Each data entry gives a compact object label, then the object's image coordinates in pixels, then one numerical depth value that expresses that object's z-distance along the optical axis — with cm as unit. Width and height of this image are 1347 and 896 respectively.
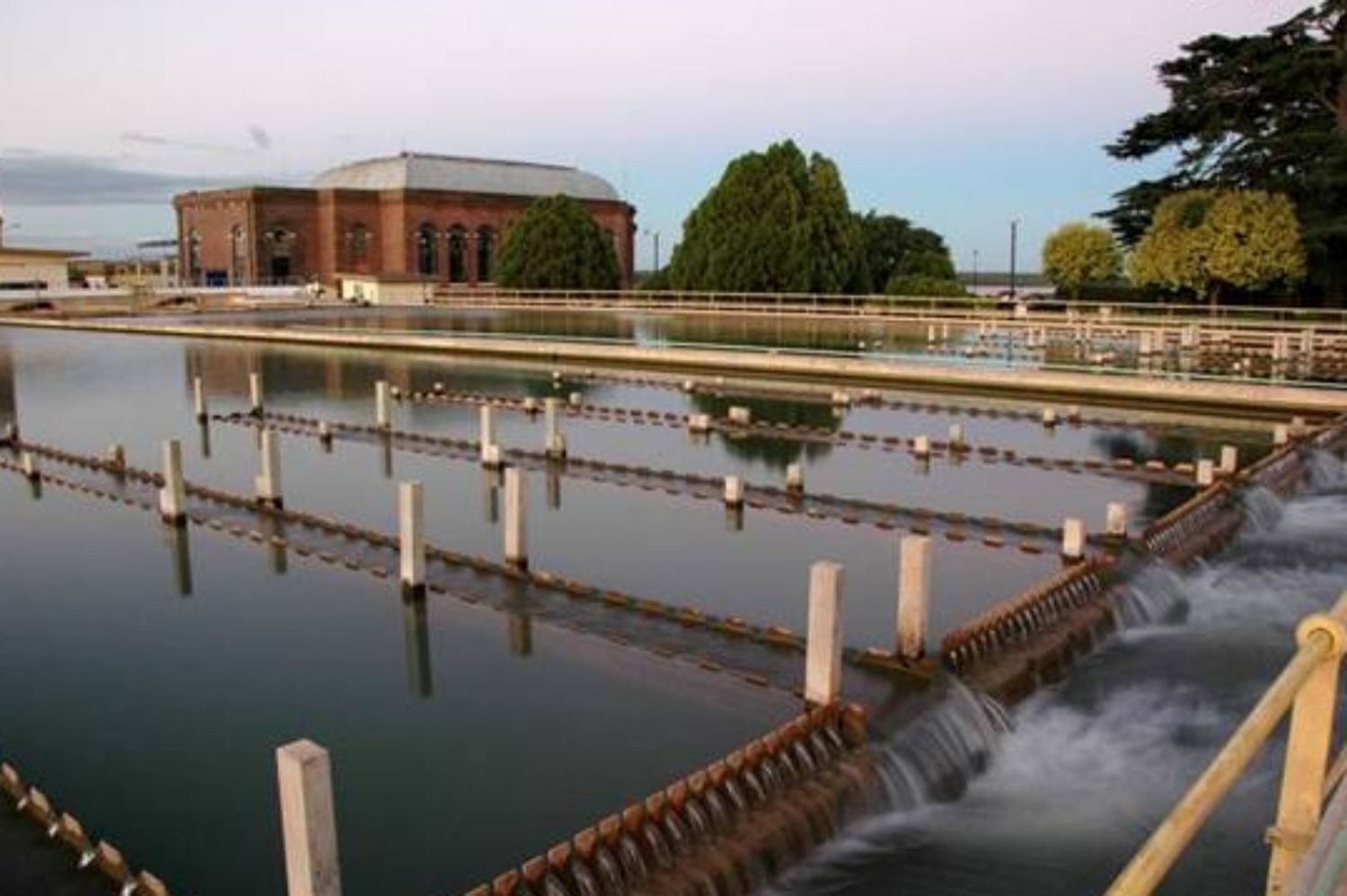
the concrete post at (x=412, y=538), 1226
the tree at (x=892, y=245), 7094
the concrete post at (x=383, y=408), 2466
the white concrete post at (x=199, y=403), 2630
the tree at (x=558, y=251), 6812
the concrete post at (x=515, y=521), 1312
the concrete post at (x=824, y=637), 909
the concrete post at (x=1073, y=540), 1427
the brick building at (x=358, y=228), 8381
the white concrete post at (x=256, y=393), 2722
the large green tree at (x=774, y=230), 5775
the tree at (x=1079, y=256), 5375
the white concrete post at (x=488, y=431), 2077
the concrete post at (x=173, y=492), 1605
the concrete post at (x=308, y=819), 562
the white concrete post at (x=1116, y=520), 1458
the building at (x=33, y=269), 8181
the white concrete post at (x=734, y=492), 1786
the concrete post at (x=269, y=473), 1703
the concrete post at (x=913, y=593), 1014
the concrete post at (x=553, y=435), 2150
